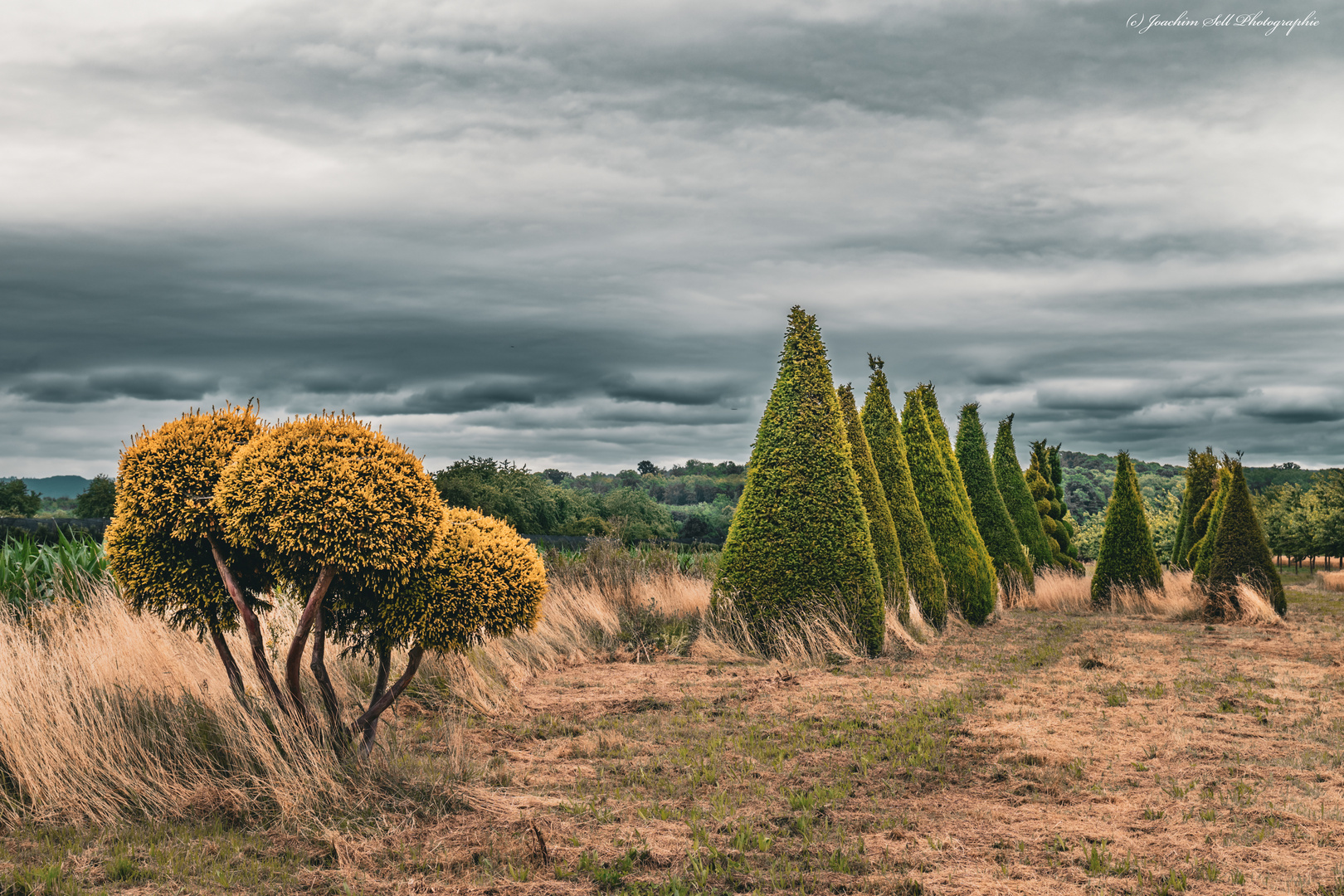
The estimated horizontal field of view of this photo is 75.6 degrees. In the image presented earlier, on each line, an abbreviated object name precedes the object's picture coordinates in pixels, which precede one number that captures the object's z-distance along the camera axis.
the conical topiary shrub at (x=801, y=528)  11.37
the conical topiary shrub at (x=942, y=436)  17.83
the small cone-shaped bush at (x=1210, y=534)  18.00
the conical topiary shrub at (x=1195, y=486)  24.42
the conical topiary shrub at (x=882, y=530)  12.81
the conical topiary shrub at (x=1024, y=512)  23.31
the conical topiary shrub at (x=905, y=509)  14.05
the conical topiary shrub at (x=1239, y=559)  16.94
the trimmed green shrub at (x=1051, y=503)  25.97
